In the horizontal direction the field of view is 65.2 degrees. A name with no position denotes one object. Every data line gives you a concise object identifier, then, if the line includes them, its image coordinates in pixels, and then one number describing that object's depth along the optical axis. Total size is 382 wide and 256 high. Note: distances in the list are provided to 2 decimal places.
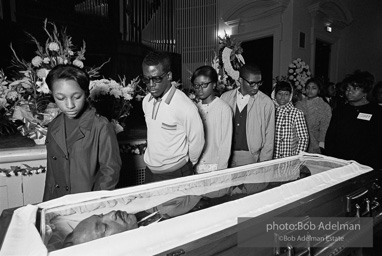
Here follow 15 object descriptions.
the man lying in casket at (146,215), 0.96
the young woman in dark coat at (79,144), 1.58
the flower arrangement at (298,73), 6.08
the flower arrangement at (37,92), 2.24
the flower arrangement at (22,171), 2.07
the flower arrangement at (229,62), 3.95
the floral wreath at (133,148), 2.65
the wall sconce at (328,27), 8.73
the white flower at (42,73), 2.20
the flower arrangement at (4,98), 2.31
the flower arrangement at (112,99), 2.50
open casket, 0.85
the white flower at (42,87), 2.20
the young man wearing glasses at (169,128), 2.02
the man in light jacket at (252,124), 2.65
